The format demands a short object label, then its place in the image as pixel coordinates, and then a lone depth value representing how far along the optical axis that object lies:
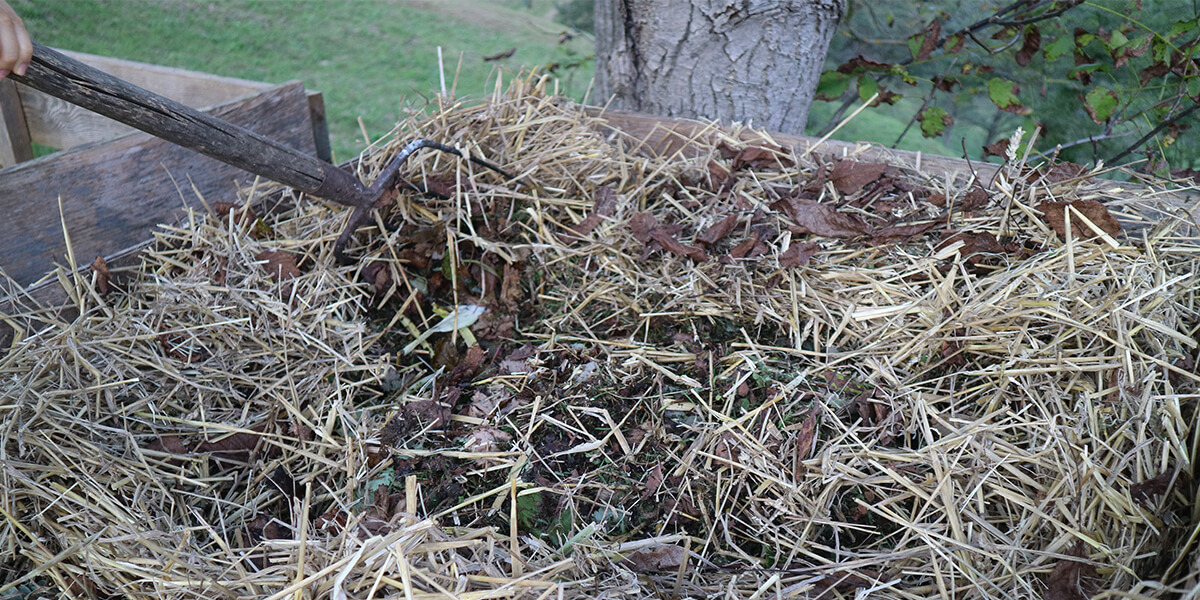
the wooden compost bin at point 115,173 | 1.78
